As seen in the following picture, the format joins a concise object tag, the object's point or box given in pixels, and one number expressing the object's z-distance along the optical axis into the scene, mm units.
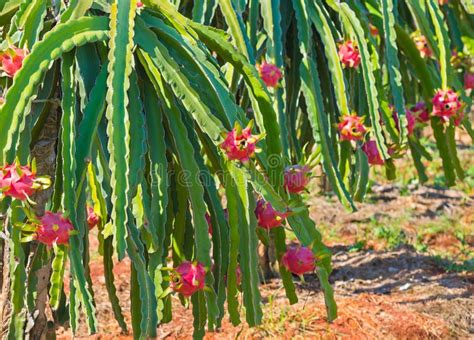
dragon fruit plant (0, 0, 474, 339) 2971
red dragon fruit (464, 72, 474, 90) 6048
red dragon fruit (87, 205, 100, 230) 3642
